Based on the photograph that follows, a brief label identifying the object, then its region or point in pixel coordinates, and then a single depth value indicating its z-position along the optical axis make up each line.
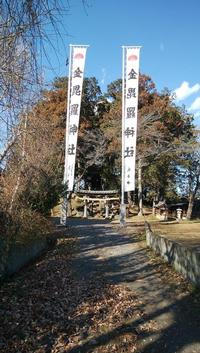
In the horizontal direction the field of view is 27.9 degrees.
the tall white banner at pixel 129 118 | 20.67
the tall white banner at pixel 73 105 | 20.31
